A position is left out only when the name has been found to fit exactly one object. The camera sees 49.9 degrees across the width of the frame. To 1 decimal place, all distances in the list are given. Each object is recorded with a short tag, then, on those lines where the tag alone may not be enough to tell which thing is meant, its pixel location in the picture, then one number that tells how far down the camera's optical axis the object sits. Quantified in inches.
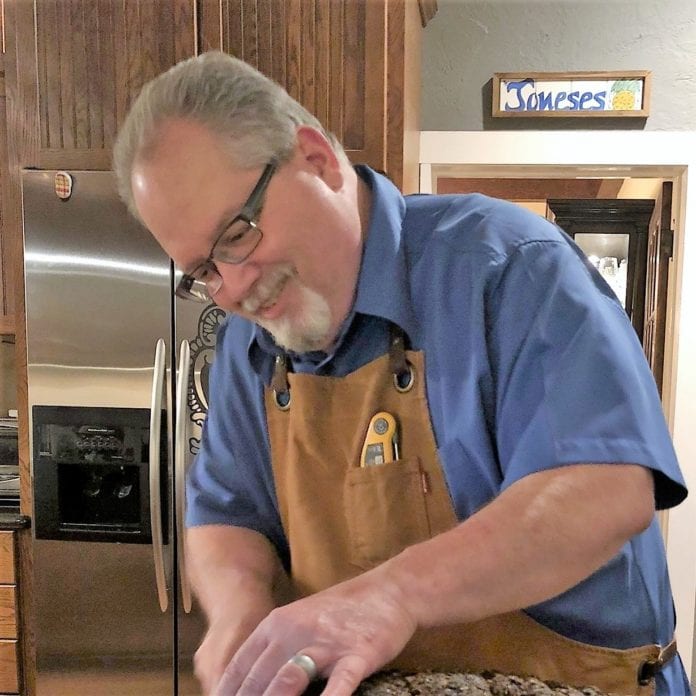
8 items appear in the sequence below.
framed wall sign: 79.0
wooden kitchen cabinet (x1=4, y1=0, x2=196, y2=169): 65.6
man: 22.3
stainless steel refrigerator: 64.4
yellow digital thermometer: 29.9
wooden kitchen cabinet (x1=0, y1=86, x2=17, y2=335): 70.0
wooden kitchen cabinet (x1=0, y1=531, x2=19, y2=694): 69.2
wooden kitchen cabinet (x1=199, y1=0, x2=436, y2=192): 63.6
